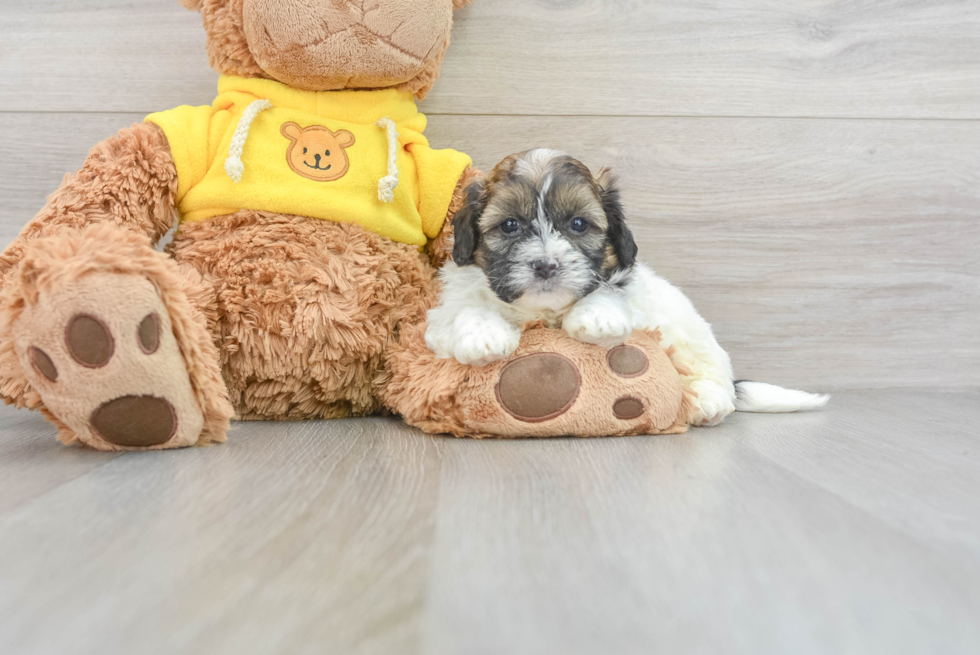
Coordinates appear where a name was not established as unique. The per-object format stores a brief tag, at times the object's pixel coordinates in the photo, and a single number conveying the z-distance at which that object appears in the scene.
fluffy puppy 0.55
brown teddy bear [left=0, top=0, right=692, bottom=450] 0.52
